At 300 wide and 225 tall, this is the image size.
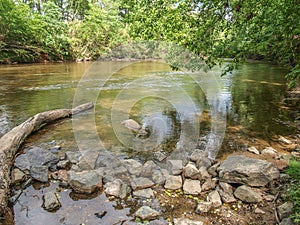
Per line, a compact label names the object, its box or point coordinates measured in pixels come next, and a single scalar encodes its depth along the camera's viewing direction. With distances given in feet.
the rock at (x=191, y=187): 11.00
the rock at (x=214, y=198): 10.09
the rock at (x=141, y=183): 11.31
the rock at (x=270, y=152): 14.14
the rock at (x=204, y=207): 9.74
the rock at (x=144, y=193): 10.76
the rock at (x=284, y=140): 16.16
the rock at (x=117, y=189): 10.81
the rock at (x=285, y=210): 8.75
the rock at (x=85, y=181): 10.98
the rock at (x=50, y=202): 9.84
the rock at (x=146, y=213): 9.41
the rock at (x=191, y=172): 11.89
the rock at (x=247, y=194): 10.09
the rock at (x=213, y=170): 12.20
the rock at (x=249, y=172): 10.91
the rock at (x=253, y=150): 14.79
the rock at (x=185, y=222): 8.97
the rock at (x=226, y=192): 10.28
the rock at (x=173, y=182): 11.37
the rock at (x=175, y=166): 12.46
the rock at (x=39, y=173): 11.84
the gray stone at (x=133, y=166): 12.42
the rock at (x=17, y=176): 11.55
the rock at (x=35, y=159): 12.79
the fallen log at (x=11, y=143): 9.41
